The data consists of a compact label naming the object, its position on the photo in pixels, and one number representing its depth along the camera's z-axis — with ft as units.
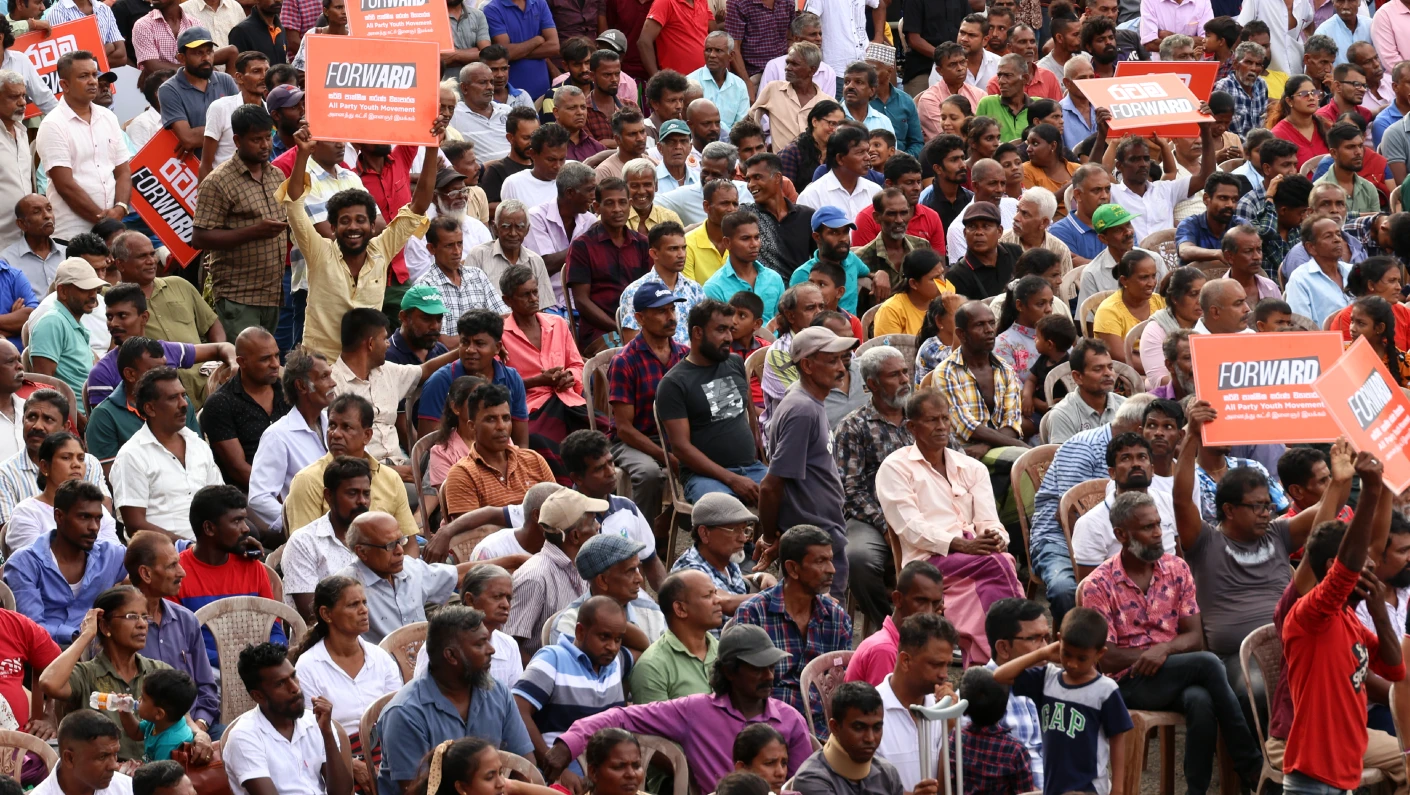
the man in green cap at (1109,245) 81.56
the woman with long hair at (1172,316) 73.46
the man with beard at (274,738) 47.93
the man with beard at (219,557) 56.03
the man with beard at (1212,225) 84.53
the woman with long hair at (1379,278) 76.64
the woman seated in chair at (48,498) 57.88
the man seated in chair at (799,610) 53.98
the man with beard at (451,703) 47.52
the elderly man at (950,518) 59.36
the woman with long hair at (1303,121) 99.19
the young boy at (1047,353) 71.97
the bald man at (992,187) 88.07
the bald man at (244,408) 66.39
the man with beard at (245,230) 77.25
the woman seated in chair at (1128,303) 76.79
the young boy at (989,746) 50.21
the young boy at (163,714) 48.55
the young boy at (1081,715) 49.75
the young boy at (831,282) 76.13
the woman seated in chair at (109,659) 49.47
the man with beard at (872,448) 63.98
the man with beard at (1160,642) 54.60
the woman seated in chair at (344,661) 51.39
